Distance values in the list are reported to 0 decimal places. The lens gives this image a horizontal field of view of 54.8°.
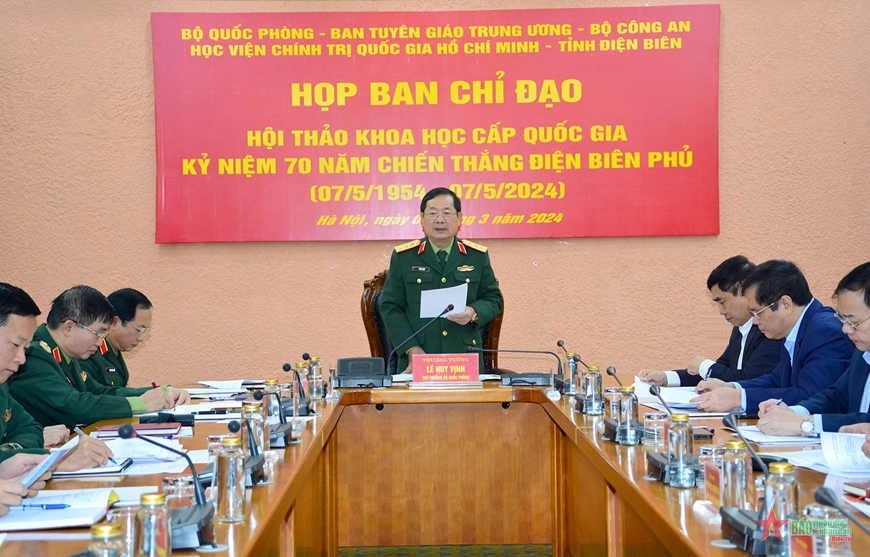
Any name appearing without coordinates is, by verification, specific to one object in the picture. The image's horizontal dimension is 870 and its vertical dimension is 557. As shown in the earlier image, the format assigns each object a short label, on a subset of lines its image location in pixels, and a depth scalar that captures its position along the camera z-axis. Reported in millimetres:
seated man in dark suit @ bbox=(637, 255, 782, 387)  3311
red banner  4422
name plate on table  3158
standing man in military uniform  3771
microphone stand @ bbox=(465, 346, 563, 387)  3211
